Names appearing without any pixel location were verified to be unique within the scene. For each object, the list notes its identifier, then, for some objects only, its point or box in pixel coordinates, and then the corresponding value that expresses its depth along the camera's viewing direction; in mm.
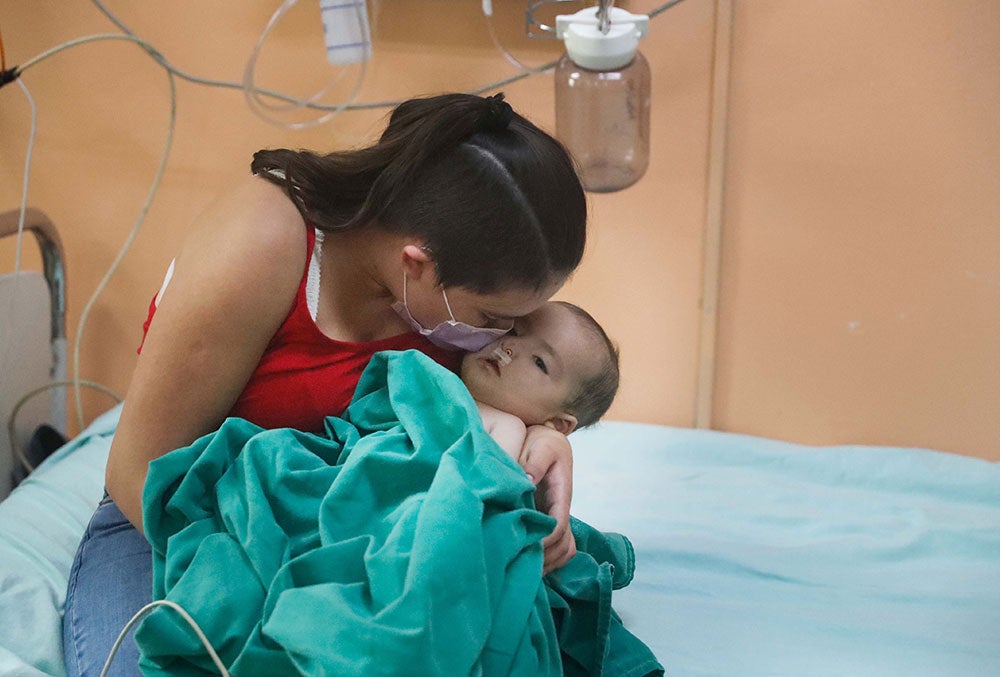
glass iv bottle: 1865
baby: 1329
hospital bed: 1412
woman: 1152
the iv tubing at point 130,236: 2100
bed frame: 1862
